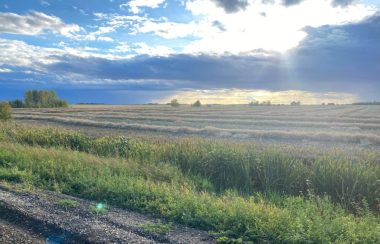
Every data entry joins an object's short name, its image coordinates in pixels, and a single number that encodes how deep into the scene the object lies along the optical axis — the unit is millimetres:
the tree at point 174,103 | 112388
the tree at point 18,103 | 101888
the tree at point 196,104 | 109256
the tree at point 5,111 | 38812
